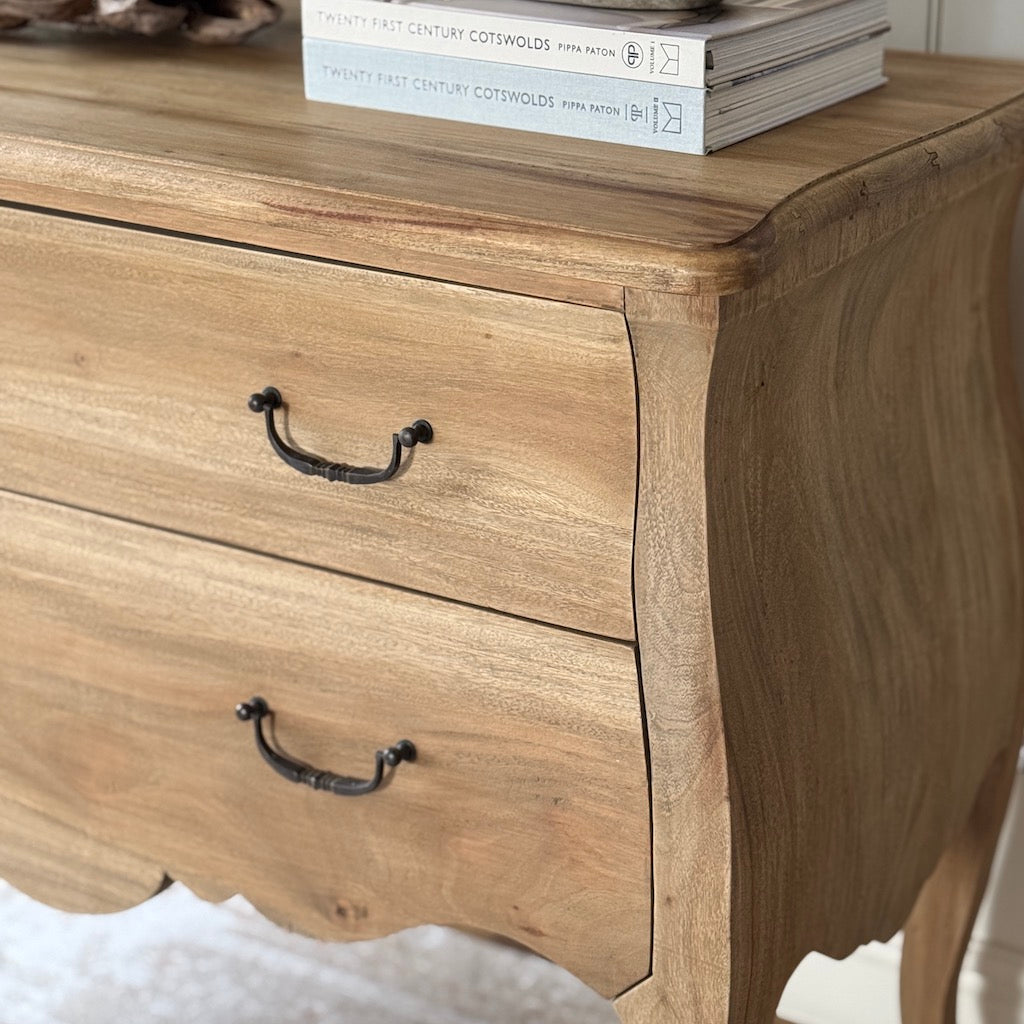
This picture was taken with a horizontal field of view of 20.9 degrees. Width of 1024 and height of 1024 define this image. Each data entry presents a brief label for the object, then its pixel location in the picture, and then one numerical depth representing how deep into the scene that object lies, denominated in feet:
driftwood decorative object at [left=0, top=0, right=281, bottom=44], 7.06
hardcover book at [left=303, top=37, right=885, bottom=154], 5.94
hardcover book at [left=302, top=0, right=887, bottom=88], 5.87
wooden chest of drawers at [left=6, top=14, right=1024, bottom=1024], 5.62
